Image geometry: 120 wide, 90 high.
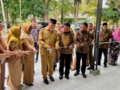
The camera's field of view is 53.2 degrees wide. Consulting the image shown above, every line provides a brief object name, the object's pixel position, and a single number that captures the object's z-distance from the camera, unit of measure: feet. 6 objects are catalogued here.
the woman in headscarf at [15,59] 7.91
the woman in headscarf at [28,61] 9.07
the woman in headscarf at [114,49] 14.18
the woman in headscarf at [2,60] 7.46
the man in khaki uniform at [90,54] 13.25
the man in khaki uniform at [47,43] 9.58
